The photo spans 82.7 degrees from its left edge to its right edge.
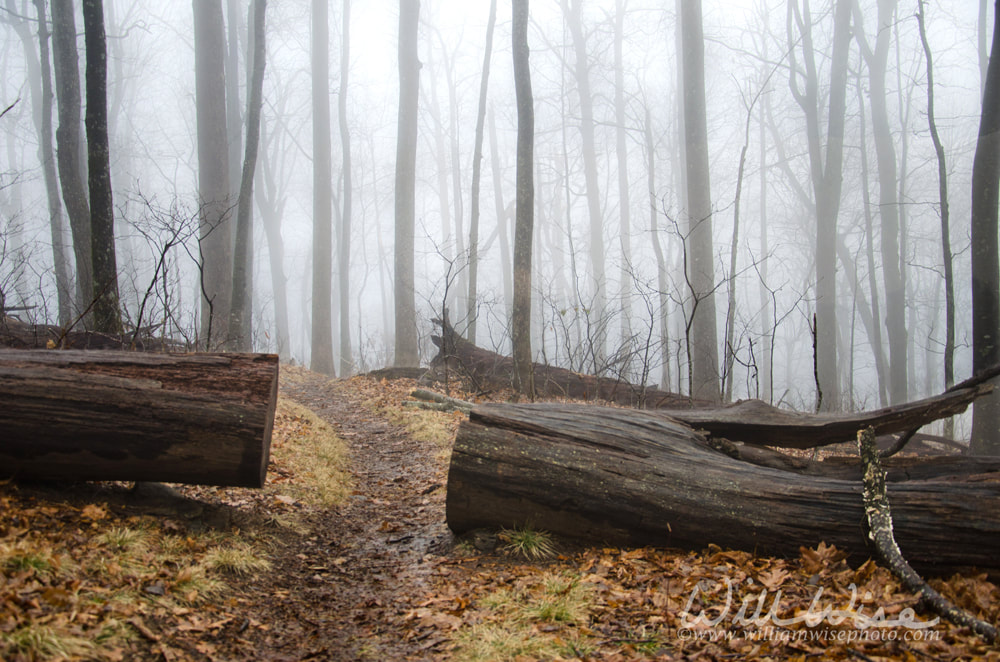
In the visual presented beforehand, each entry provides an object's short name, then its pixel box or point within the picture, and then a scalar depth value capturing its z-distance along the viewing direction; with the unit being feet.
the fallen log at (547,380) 31.24
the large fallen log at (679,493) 10.55
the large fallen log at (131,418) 10.77
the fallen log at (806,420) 13.07
